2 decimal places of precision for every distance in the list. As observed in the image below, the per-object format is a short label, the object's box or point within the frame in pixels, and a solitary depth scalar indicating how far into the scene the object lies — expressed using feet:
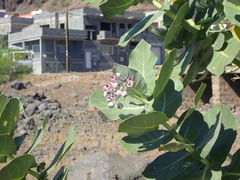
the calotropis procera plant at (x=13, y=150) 3.97
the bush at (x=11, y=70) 67.93
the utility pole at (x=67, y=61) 93.76
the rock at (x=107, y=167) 16.62
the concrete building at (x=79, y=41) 108.80
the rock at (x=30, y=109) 41.23
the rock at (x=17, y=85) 54.58
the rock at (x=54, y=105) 43.94
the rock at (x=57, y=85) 55.63
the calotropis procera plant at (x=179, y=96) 3.58
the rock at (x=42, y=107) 42.64
